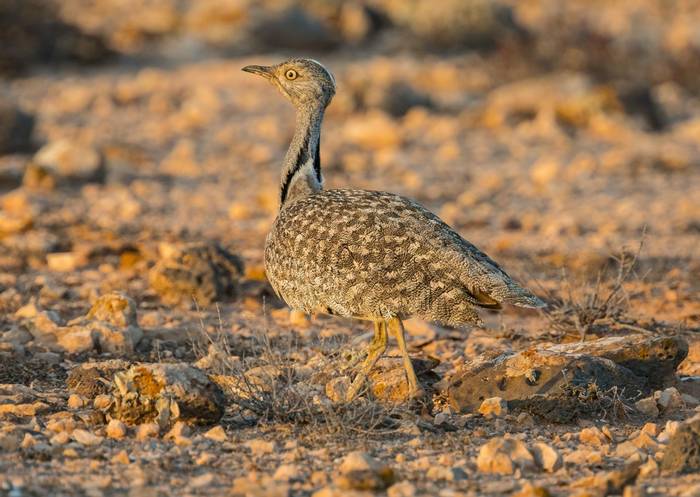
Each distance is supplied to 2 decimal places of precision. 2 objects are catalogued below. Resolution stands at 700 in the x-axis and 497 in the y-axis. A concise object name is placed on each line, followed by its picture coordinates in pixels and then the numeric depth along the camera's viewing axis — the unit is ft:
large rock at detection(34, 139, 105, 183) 65.16
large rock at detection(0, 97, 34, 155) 70.28
